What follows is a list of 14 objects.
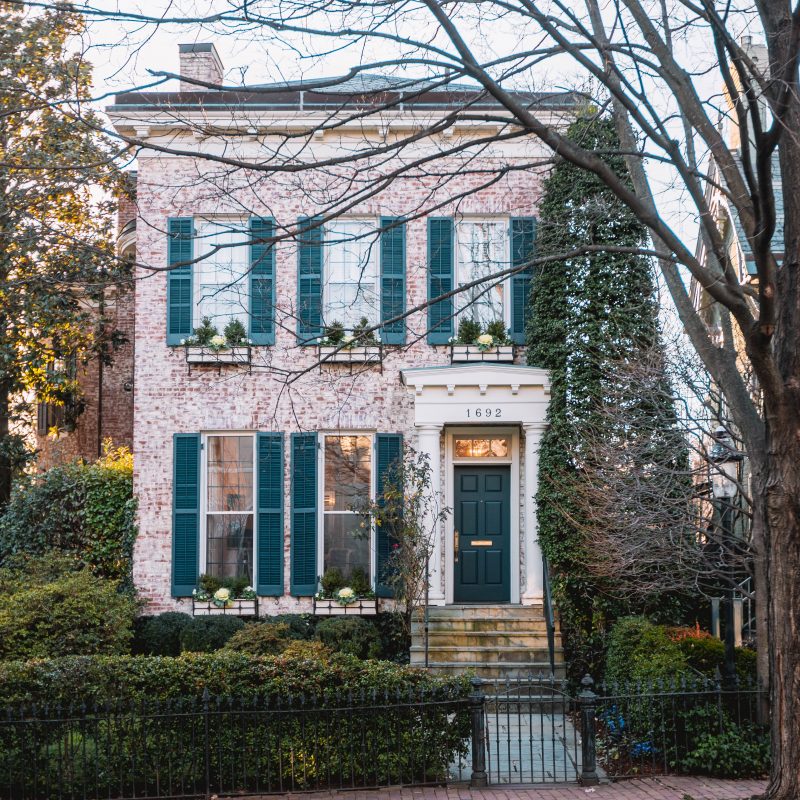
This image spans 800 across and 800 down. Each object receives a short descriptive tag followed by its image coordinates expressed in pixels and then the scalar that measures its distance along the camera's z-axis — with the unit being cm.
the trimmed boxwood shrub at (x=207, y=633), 1336
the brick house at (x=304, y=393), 1476
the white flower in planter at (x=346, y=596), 1423
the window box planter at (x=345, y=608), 1427
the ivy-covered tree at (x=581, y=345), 1285
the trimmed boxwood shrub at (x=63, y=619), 1106
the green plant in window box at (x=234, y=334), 1486
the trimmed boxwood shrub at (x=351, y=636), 1329
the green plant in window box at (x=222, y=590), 1432
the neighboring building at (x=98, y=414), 1905
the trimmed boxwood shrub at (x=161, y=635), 1369
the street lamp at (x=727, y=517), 948
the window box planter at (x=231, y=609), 1434
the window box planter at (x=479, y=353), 1466
